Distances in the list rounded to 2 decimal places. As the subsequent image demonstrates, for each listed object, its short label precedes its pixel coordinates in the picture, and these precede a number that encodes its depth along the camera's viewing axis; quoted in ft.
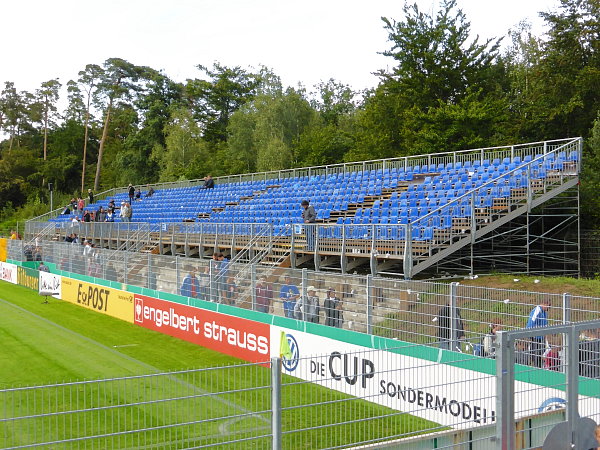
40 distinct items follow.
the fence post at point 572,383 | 16.38
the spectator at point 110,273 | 61.11
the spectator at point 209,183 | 109.60
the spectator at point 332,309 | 34.60
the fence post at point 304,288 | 36.42
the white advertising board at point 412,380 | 18.95
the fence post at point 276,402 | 15.19
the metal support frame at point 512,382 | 15.23
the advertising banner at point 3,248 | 100.17
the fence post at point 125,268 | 58.70
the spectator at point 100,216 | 111.88
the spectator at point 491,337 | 23.08
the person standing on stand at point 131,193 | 127.75
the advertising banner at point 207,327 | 40.11
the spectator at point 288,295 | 37.83
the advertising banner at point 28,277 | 80.53
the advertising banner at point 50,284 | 72.84
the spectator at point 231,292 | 43.73
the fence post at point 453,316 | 27.84
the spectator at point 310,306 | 35.94
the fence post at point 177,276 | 50.34
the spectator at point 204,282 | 46.92
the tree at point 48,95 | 253.24
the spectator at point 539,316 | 24.75
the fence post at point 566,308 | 24.49
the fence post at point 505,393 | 15.21
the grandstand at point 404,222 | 50.08
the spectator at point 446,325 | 27.91
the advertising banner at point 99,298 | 57.31
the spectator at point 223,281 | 44.80
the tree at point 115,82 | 224.74
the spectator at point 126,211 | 98.84
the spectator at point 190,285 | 48.14
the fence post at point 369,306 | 32.73
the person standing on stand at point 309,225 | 56.59
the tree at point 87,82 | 228.63
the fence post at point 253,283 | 41.55
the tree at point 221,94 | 219.41
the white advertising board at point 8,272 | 90.22
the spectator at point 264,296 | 40.04
